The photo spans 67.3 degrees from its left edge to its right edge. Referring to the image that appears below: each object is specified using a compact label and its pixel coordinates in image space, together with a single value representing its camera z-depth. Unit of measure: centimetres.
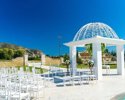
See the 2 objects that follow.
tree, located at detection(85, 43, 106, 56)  806
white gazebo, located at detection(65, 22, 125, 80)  657
